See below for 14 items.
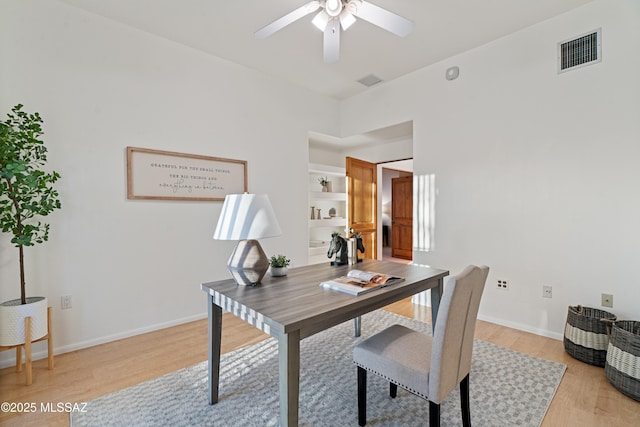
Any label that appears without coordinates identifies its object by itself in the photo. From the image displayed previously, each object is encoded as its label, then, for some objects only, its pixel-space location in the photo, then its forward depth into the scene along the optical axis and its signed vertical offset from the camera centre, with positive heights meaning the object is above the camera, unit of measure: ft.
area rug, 5.43 -3.80
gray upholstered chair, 4.25 -2.38
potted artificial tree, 6.46 +0.34
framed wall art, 9.25 +1.28
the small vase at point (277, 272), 6.57 -1.33
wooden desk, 4.05 -1.49
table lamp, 5.57 -0.34
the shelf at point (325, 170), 14.82 +2.16
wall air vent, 8.14 +4.45
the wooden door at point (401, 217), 24.43 -0.55
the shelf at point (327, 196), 15.20 +0.84
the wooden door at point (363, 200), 16.37 +0.64
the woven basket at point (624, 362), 5.88 -3.18
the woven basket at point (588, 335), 7.08 -3.13
